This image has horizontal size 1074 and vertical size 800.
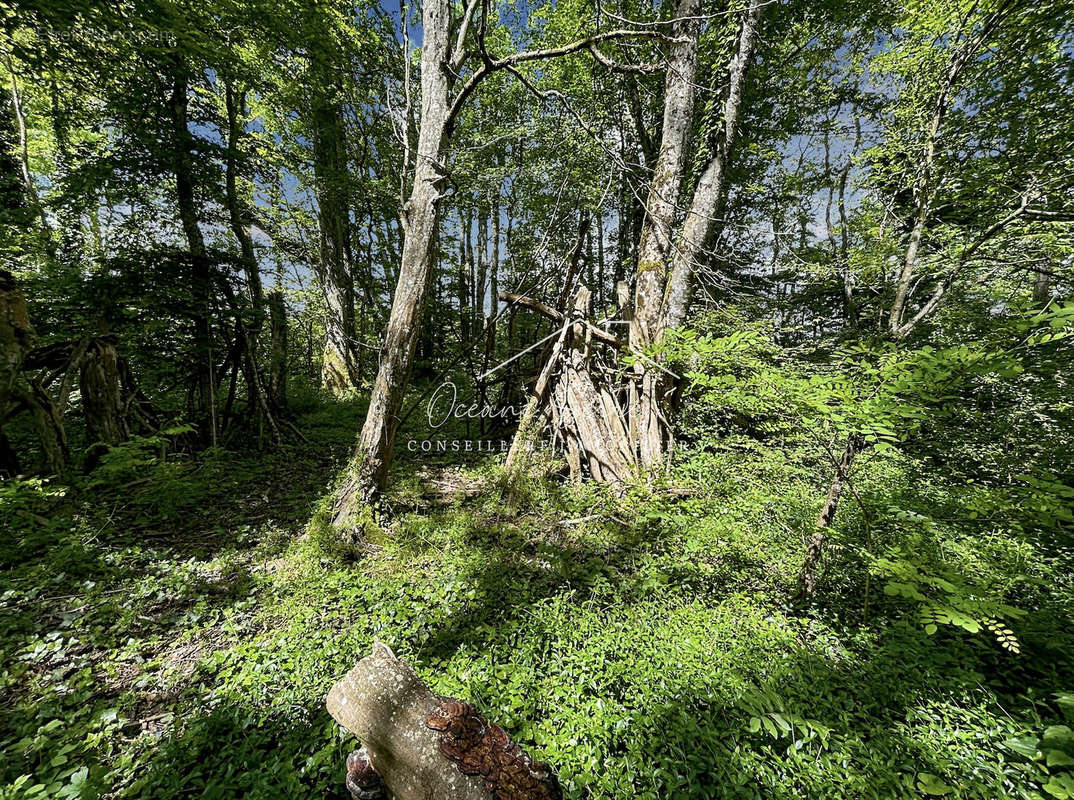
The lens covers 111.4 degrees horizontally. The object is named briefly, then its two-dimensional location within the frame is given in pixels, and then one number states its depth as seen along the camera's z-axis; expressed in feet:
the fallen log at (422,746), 5.00
